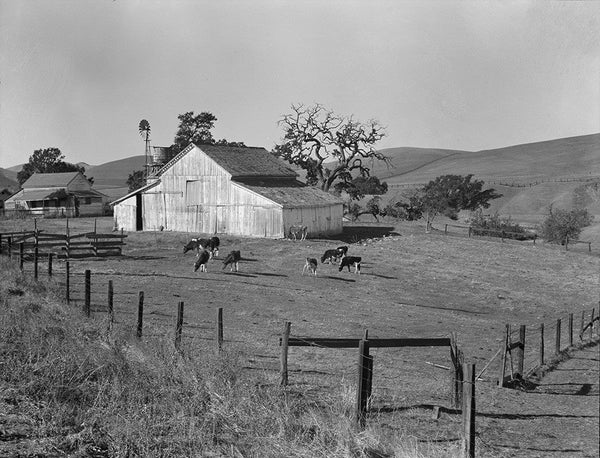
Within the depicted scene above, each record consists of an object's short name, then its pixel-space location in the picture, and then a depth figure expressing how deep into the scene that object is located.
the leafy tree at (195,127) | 104.56
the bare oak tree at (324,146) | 77.50
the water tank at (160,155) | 69.06
